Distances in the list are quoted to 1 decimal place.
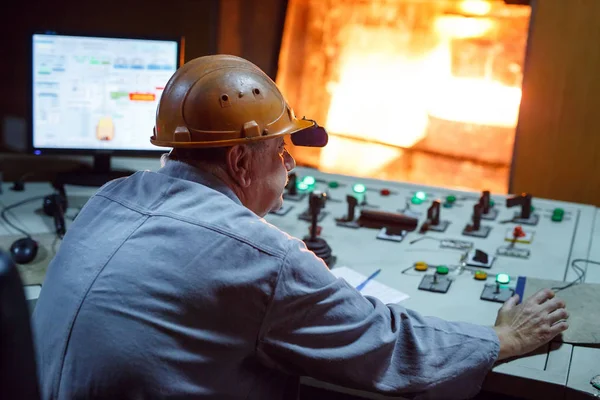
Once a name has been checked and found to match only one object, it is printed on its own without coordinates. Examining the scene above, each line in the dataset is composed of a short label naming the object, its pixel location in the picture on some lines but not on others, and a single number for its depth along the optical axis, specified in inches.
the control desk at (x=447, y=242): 61.6
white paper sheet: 72.3
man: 47.3
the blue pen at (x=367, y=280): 74.7
